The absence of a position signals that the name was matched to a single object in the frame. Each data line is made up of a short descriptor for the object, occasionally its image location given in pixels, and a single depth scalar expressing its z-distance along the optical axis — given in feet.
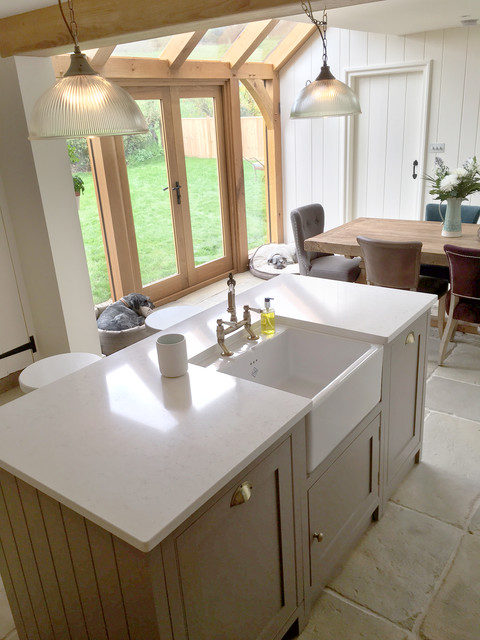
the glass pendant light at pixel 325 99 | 9.57
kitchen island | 4.30
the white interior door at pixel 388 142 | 19.12
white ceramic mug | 6.13
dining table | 13.30
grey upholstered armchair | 15.64
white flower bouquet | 13.42
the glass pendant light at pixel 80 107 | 5.39
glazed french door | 17.01
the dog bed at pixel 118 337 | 14.19
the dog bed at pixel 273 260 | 20.51
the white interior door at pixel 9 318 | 12.41
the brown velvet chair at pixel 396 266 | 12.75
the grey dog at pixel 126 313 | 14.49
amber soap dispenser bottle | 7.63
